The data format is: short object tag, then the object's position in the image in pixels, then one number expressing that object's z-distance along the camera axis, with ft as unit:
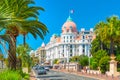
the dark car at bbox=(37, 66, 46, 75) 93.55
